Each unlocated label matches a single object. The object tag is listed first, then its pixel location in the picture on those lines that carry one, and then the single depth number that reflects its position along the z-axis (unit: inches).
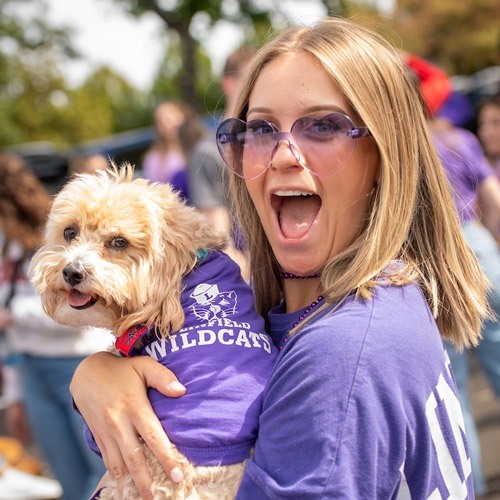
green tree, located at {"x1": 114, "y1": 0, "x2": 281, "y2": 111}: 566.6
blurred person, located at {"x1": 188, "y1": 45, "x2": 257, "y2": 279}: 161.6
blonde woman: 45.9
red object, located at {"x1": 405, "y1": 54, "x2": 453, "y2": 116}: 156.0
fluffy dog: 57.4
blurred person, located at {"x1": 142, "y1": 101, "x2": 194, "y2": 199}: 255.4
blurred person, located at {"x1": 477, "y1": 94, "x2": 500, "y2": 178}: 199.5
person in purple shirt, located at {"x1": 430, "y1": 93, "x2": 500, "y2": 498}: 135.2
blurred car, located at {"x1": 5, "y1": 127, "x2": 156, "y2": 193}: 550.0
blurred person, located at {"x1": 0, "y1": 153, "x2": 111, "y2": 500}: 135.5
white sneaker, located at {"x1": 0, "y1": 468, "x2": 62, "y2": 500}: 165.9
